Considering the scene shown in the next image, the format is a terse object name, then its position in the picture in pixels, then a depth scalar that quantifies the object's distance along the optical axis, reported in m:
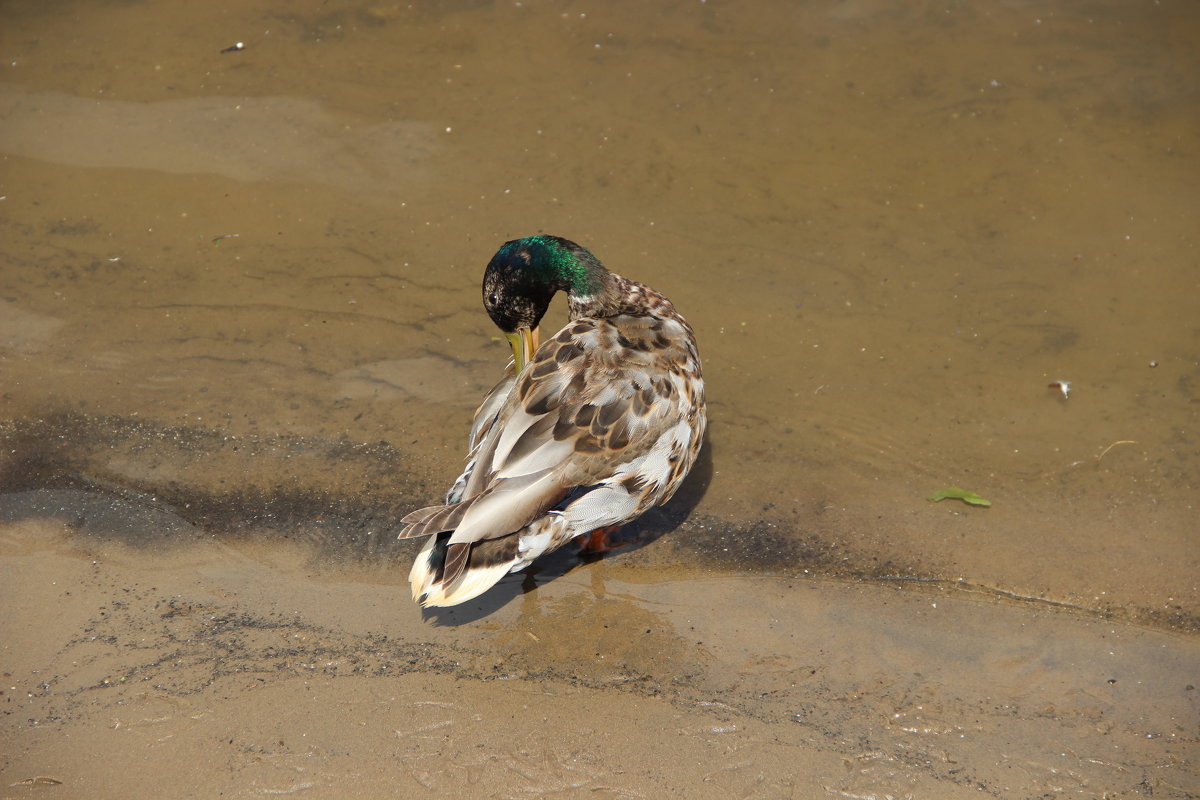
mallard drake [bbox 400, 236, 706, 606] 7.66
